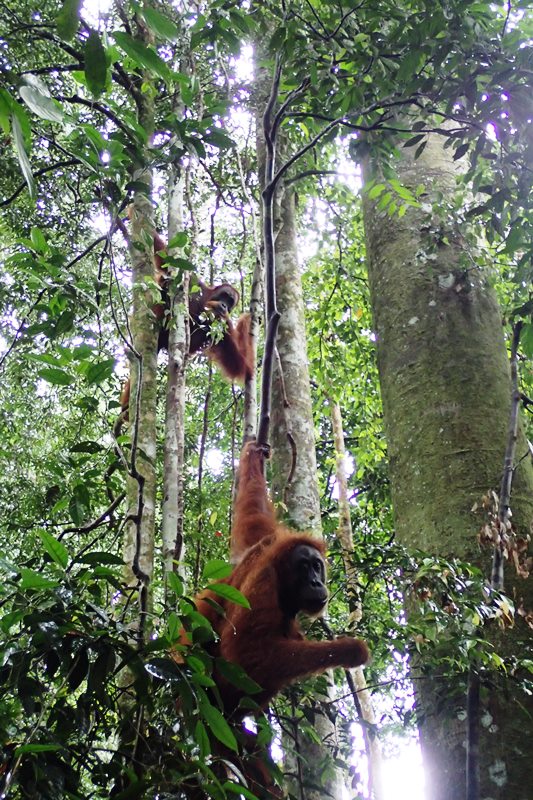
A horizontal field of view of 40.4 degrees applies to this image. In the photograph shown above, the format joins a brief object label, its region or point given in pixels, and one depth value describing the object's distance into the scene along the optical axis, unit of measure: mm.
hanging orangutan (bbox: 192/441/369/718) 2615
